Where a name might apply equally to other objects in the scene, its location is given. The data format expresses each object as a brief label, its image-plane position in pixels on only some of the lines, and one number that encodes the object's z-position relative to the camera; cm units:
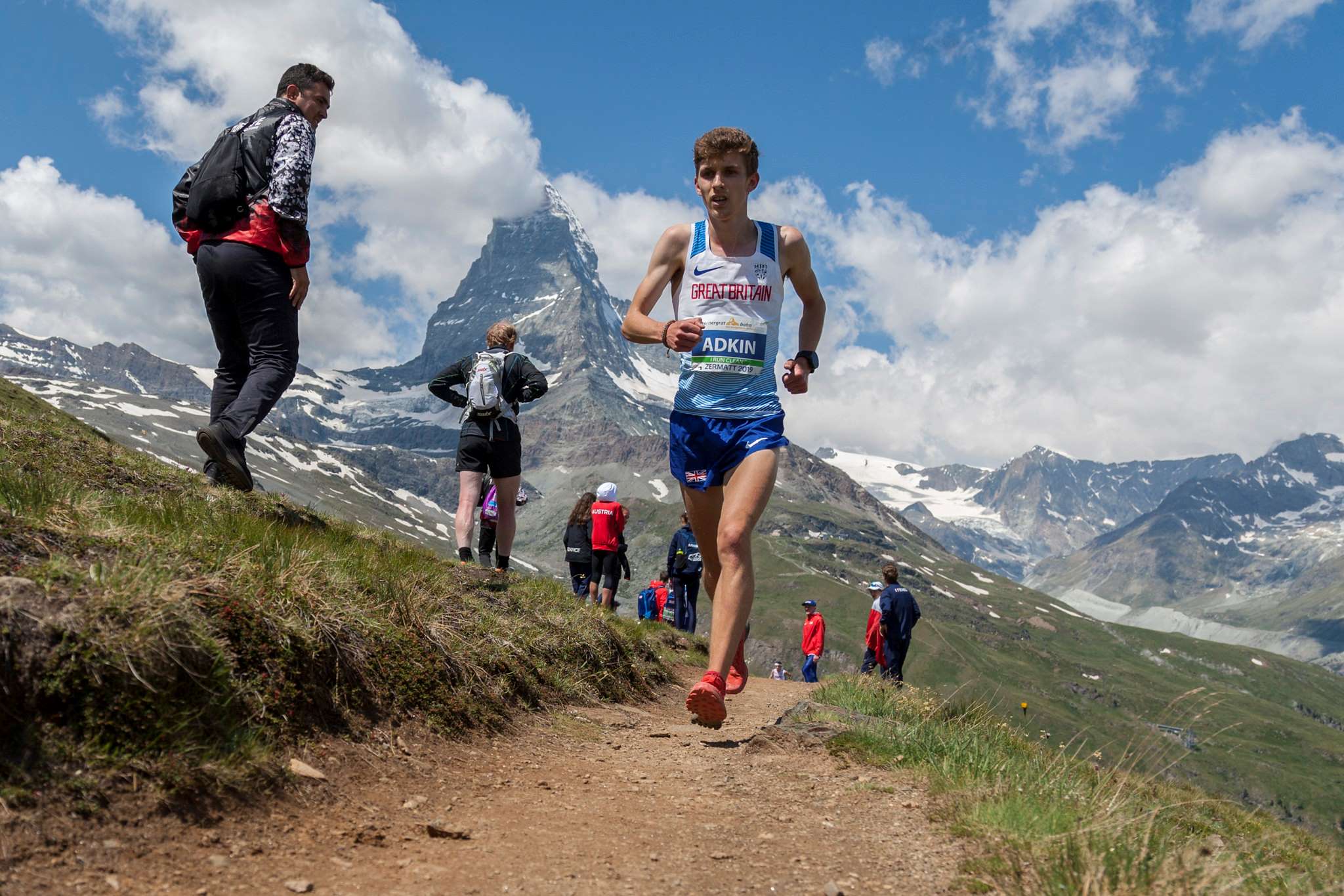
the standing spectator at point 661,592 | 2599
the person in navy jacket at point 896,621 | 1683
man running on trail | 630
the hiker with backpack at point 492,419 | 1019
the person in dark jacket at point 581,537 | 1906
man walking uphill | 701
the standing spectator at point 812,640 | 2333
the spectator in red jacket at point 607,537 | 1831
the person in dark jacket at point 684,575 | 1964
